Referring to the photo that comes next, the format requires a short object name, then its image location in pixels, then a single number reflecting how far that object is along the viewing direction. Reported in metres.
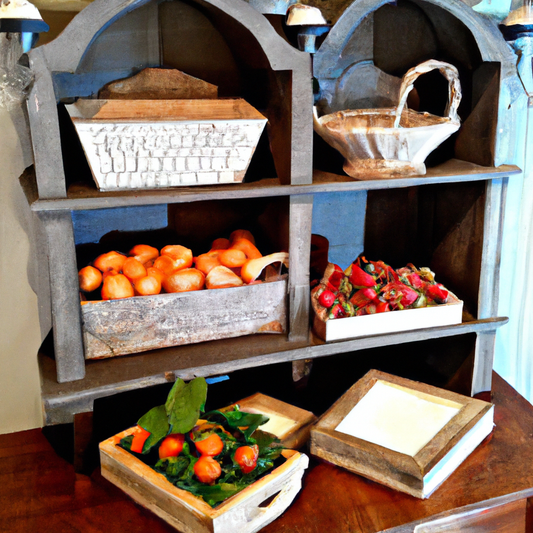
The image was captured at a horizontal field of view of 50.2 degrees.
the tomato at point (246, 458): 1.20
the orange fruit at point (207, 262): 1.51
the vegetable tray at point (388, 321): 1.52
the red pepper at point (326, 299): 1.54
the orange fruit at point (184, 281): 1.44
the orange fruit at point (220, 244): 1.64
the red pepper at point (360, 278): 1.58
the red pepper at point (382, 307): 1.56
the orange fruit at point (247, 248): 1.56
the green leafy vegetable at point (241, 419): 1.30
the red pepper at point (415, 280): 1.63
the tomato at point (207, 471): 1.17
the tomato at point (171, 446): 1.23
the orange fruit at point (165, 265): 1.47
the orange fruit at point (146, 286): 1.39
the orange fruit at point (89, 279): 1.40
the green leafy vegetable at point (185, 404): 1.23
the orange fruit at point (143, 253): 1.55
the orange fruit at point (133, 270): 1.42
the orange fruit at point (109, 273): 1.40
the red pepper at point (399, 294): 1.56
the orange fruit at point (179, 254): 1.52
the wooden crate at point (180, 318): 1.36
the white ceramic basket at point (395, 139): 1.43
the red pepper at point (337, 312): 1.53
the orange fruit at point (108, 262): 1.46
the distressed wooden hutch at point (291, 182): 1.28
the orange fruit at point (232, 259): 1.52
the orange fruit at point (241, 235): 1.64
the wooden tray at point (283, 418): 1.41
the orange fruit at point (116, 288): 1.37
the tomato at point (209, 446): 1.21
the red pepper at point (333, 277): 1.63
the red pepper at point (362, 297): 1.56
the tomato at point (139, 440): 1.27
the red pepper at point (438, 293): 1.62
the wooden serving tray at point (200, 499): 1.11
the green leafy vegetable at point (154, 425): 1.23
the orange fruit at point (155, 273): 1.43
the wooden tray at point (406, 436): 1.29
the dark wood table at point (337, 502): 1.24
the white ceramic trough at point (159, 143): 1.28
